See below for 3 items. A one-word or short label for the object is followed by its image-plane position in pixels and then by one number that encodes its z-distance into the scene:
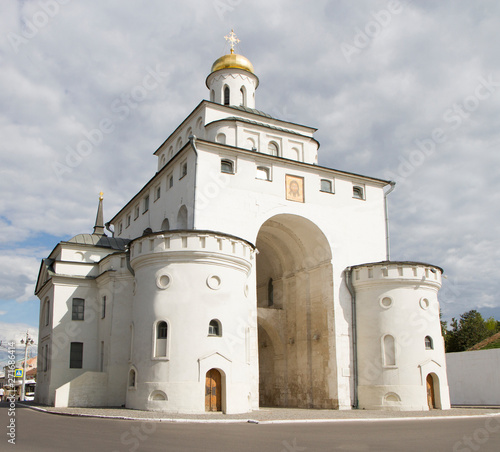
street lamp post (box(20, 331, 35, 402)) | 43.38
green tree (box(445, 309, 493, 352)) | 54.53
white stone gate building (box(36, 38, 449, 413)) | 21.77
